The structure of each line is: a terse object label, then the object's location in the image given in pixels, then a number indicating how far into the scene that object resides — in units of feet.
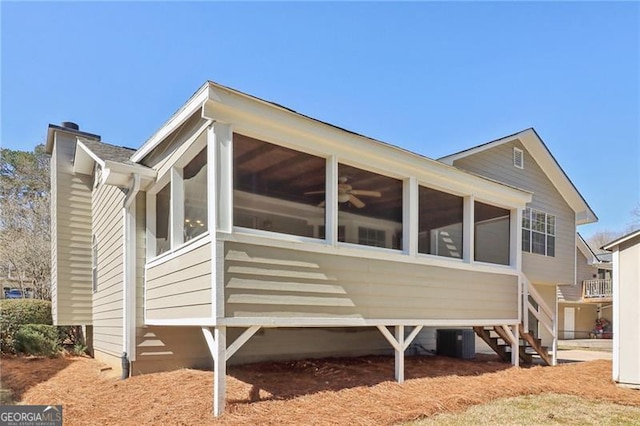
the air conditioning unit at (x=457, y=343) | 33.30
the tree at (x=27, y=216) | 53.57
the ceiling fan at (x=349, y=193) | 22.57
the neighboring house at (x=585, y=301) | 81.85
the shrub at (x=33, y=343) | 31.91
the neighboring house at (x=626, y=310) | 25.09
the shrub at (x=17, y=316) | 32.21
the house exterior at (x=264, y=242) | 17.16
